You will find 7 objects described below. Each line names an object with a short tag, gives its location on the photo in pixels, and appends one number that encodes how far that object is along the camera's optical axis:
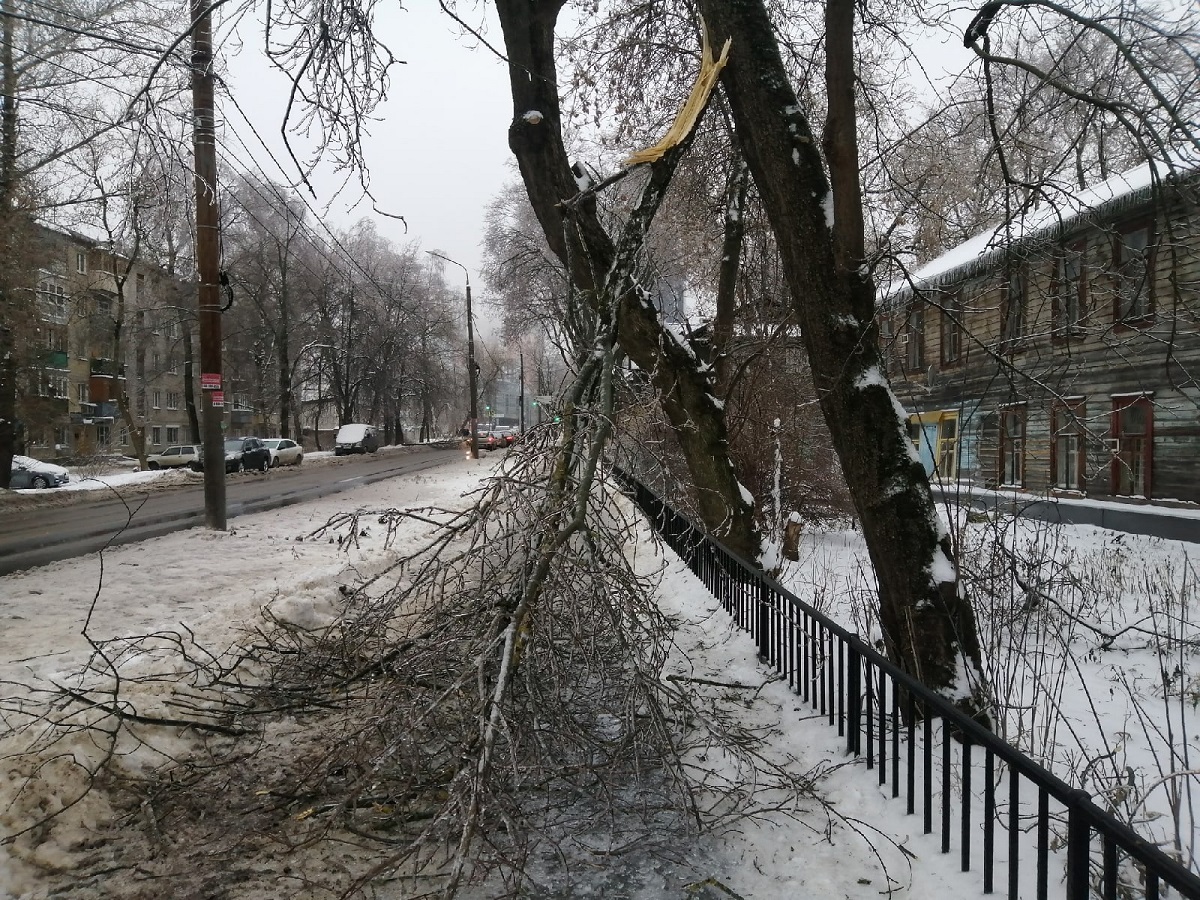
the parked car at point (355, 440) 44.81
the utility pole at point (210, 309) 10.84
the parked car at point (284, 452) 35.09
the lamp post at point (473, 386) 31.77
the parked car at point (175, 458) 33.22
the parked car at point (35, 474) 23.91
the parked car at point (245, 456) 30.34
